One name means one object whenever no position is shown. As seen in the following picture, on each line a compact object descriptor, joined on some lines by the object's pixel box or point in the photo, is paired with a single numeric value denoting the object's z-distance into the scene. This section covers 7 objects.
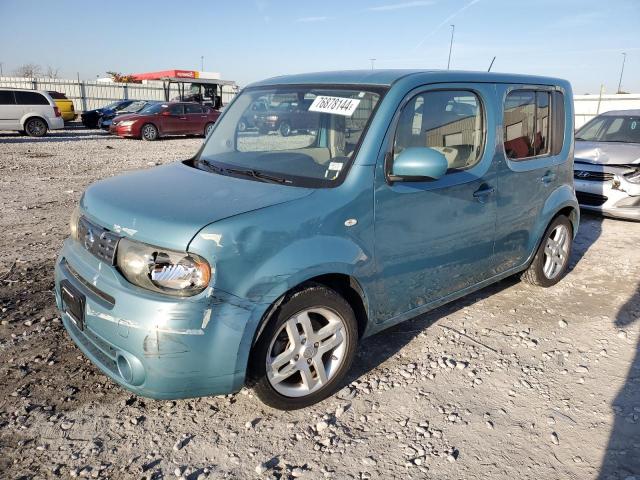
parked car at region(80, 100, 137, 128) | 22.38
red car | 18.19
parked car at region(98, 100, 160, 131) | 21.03
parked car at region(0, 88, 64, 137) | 17.23
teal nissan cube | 2.36
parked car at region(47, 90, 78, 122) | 23.65
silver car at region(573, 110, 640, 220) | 7.11
